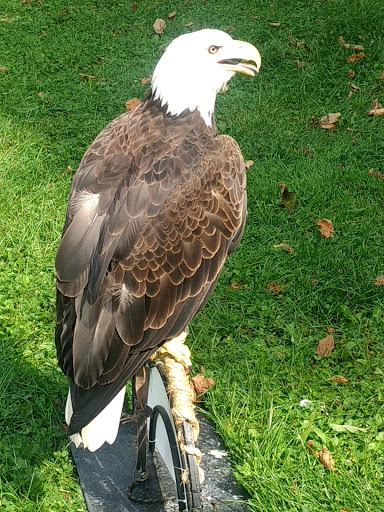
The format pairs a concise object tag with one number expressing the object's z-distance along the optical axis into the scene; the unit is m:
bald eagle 2.86
